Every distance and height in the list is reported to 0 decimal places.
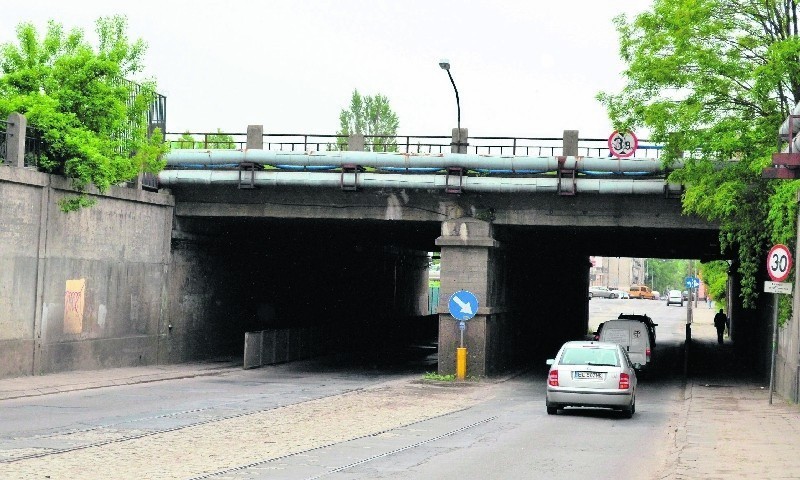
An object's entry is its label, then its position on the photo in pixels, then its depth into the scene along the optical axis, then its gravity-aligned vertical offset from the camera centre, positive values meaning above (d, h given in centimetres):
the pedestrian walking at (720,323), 5722 -113
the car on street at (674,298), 11762 +11
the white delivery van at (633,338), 3494 -130
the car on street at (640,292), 13075 +71
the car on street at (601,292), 12412 +44
